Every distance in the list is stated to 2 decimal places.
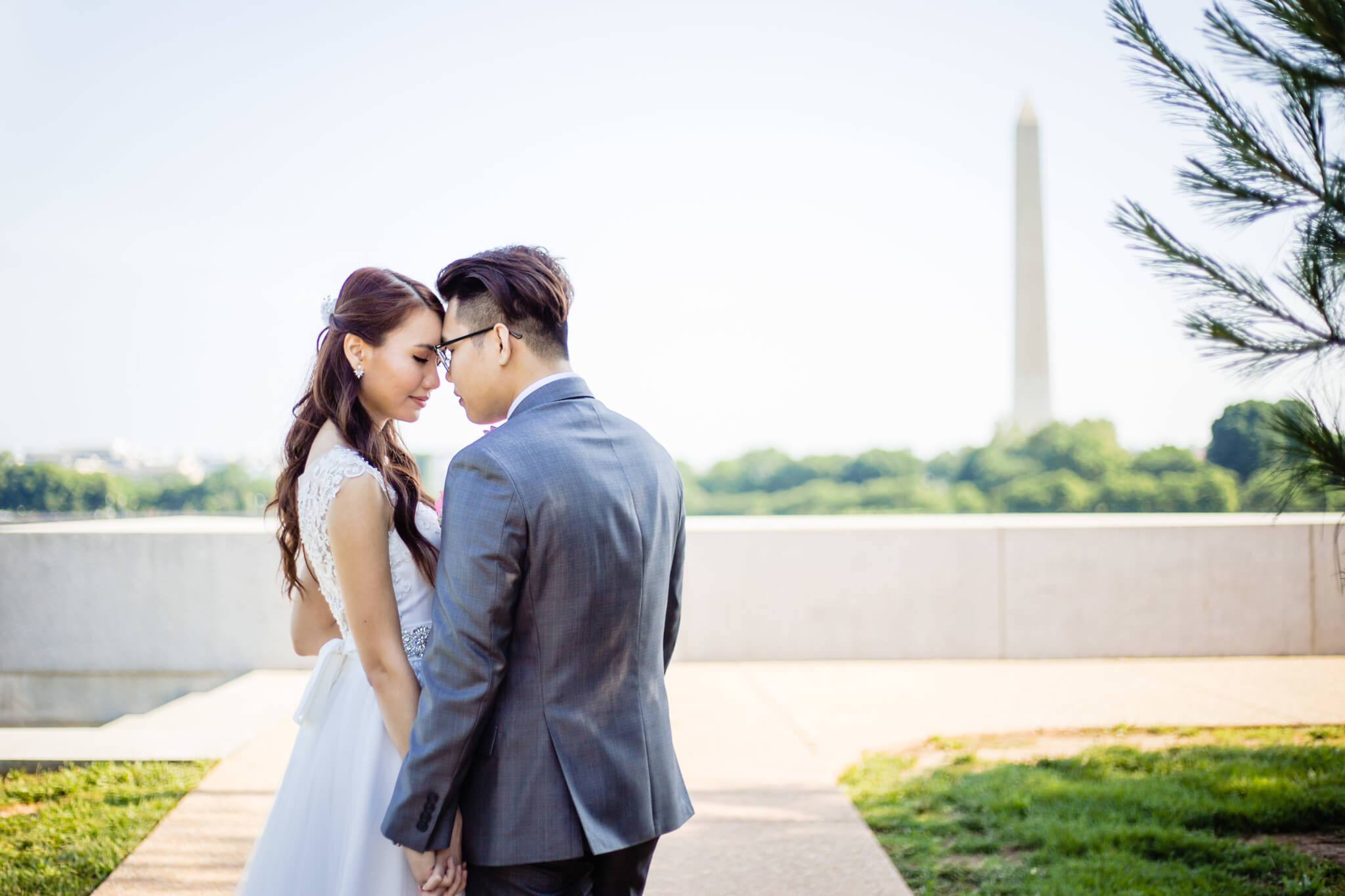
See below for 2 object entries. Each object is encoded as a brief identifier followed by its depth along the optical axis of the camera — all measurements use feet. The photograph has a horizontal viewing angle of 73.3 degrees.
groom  5.09
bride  5.85
